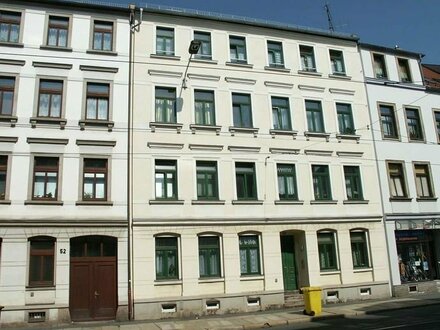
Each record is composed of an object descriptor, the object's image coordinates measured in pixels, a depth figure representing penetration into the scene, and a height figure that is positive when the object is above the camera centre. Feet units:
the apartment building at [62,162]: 56.13 +16.00
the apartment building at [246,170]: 62.49 +15.72
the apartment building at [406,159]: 75.82 +18.72
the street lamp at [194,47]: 62.59 +32.43
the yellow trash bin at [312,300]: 55.88 -4.26
